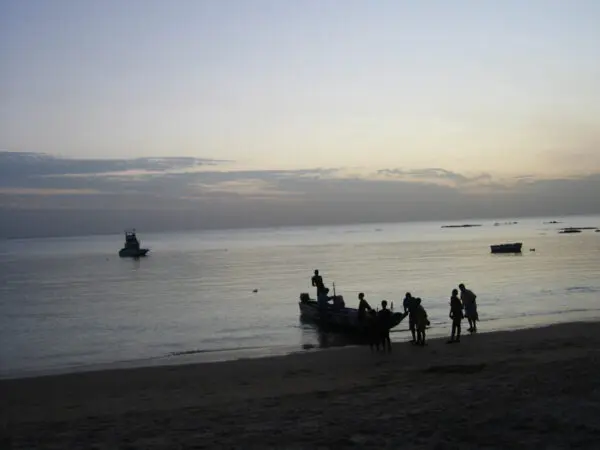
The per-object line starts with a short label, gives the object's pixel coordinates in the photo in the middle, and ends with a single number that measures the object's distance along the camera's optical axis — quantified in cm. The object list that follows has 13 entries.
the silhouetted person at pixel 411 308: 1804
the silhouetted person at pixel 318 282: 2478
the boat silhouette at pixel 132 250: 10425
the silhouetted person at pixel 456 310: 1784
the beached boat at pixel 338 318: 2447
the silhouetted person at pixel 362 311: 1803
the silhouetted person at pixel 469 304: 1973
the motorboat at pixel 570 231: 15250
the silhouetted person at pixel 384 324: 1694
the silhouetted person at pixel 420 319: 1802
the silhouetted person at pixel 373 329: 1752
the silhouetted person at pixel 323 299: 2564
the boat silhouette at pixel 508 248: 8369
